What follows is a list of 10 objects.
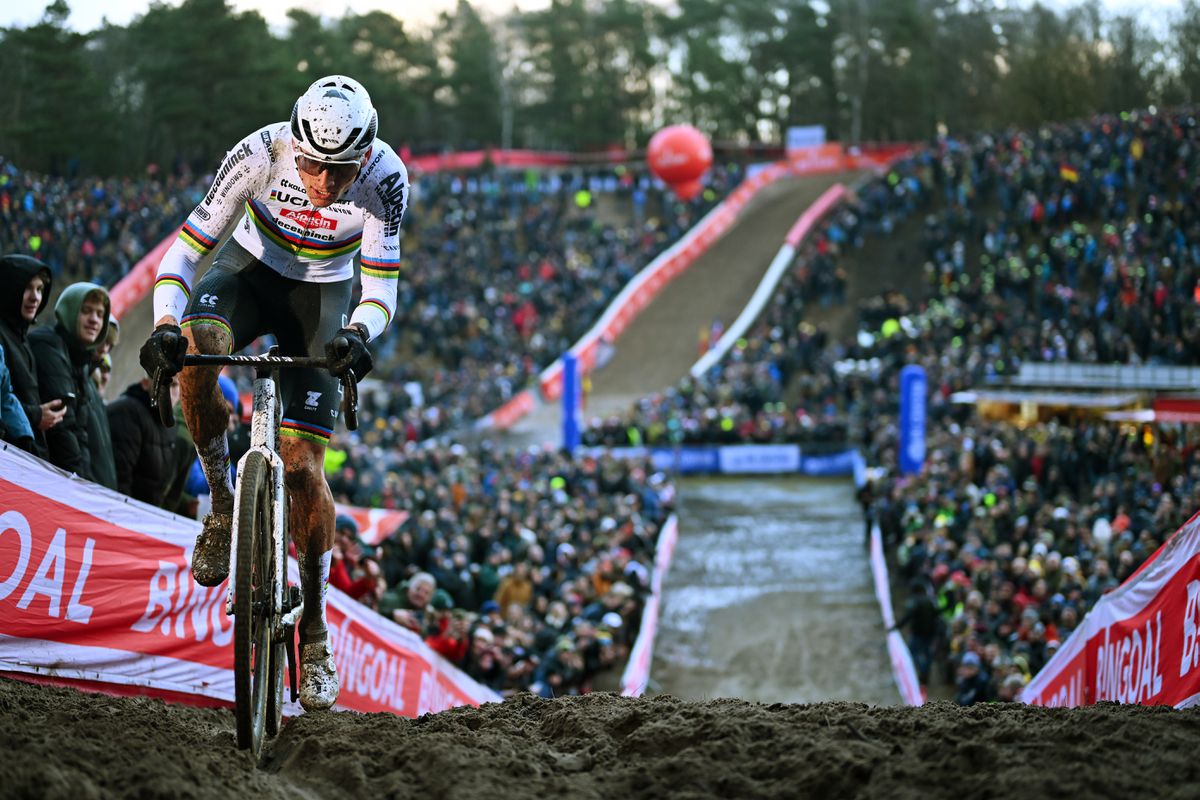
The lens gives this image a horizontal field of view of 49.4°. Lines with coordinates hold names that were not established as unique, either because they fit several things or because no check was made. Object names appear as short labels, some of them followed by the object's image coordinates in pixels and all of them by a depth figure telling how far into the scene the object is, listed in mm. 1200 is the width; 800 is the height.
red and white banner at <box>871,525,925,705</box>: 15938
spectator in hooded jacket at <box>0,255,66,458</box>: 6812
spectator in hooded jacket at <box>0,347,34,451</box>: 6539
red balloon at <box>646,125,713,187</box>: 48156
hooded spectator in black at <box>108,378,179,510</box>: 8180
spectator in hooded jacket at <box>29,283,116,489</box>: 7215
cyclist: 5375
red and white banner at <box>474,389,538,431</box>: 32500
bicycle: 4773
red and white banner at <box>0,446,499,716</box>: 6027
